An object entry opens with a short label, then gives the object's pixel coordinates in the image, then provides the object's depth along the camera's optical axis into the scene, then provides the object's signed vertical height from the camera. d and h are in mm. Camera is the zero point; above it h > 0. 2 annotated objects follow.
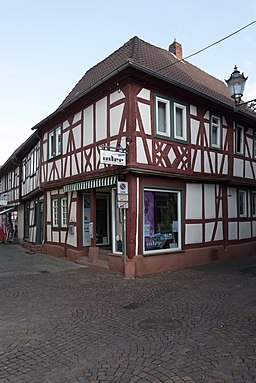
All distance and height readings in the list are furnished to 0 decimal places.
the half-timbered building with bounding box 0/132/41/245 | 18078 +1421
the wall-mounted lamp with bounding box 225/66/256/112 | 7945 +2994
